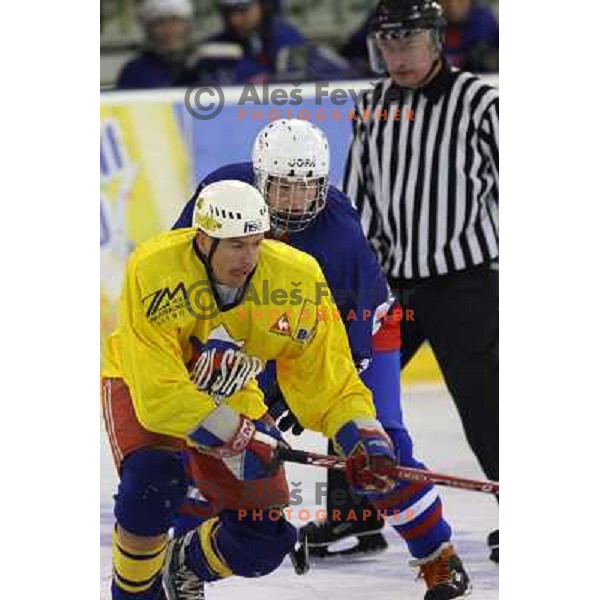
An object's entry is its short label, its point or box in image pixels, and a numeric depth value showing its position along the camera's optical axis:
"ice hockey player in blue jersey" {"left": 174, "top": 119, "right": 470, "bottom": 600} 5.93
